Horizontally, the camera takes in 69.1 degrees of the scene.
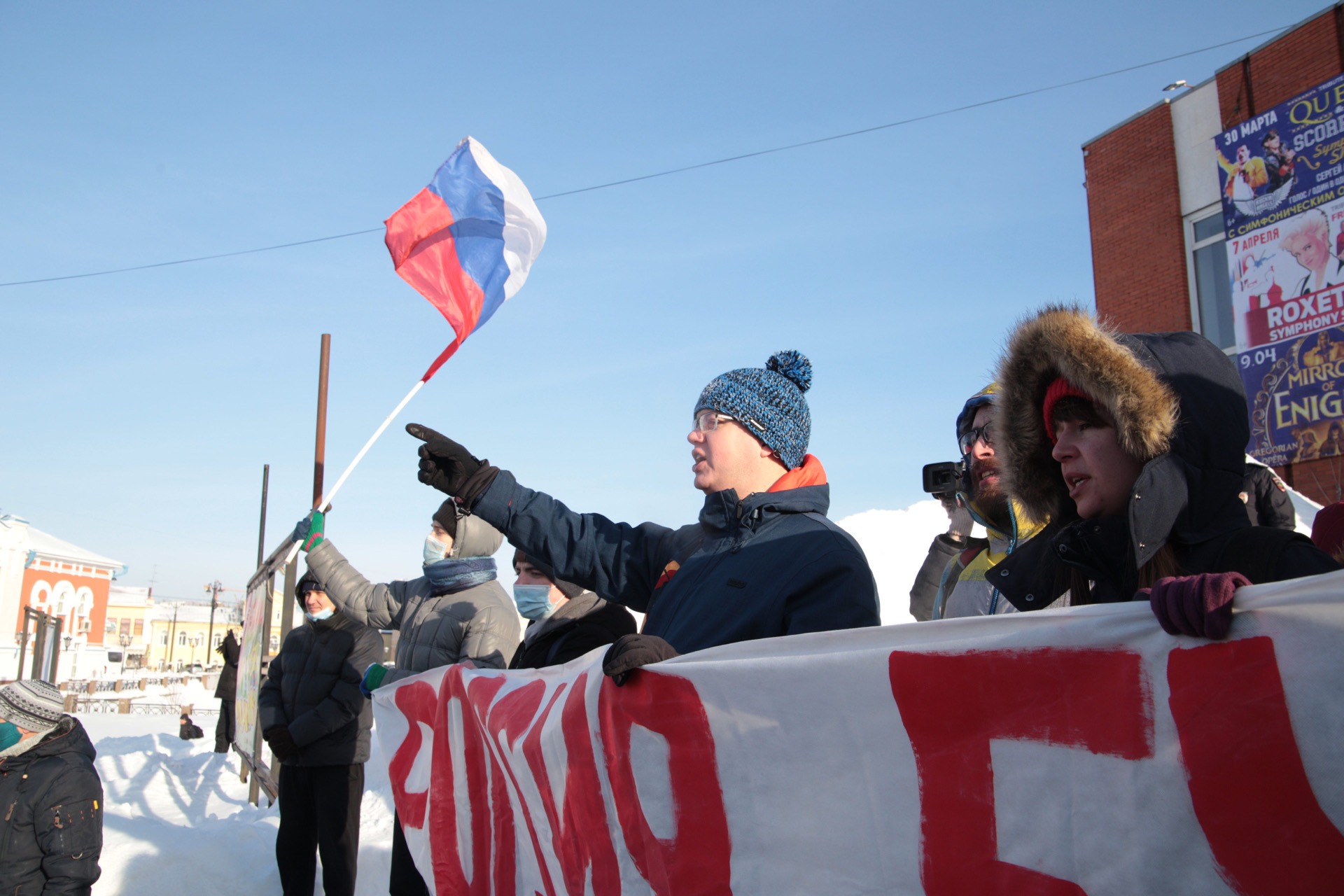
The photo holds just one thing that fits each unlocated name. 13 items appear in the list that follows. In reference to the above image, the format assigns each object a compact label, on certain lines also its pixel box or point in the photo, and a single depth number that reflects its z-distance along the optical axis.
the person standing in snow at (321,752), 5.37
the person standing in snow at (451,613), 4.48
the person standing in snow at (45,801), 3.69
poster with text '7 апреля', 10.87
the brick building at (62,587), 46.34
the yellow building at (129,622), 80.69
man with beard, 3.11
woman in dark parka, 1.60
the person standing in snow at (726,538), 2.55
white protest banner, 1.30
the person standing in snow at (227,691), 13.09
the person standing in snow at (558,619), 3.90
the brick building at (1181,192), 11.88
